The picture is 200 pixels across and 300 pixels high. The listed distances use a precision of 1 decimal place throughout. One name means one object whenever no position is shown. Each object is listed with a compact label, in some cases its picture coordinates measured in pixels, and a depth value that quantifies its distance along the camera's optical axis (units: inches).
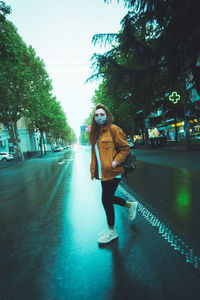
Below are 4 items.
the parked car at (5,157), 1255.0
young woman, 108.0
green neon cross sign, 588.1
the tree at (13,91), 867.4
